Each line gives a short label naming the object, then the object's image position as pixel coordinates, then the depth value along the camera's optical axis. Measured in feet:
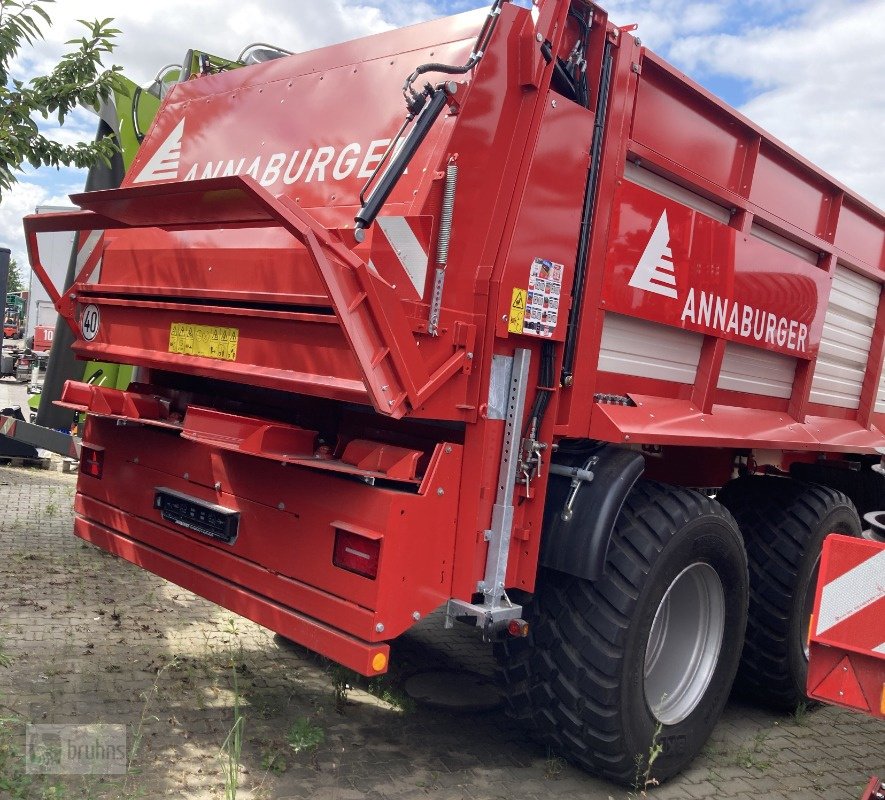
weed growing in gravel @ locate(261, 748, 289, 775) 10.13
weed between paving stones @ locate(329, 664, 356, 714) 12.32
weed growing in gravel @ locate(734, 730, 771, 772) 12.16
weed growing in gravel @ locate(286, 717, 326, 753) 10.55
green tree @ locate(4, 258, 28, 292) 157.12
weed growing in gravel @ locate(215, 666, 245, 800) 9.11
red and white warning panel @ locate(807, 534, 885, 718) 8.72
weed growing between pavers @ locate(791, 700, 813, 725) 14.27
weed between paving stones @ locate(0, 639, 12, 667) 11.73
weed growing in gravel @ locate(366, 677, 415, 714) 12.42
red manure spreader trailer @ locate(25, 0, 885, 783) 9.37
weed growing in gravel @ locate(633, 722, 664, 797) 10.63
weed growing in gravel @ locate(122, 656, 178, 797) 9.59
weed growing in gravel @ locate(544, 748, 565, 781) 10.96
